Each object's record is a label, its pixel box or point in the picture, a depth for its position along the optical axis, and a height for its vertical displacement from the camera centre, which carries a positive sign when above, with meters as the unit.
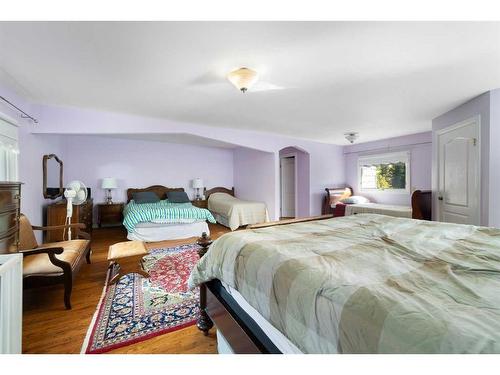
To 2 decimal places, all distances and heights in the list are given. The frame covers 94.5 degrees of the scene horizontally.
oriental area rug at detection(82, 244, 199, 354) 1.68 -1.09
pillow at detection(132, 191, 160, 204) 5.42 -0.28
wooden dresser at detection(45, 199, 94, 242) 3.45 -0.47
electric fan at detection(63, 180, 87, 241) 3.21 -0.14
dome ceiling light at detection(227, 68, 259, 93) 2.08 +0.99
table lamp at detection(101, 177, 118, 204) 5.24 +0.06
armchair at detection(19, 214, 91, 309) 1.98 -0.73
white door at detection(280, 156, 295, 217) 6.91 -0.04
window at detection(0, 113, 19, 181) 2.36 +0.39
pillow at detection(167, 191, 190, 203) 5.81 -0.30
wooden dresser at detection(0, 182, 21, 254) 1.50 -0.20
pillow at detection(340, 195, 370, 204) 5.61 -0.38
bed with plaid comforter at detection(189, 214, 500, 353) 0.65 -0.39
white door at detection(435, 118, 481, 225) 2.97 +0.15
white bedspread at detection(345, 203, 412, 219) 4.46 -0.52
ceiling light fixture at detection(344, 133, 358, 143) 4.54 +0.96
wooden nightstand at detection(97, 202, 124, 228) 5.31 -0.65
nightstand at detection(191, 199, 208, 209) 6.28 -0.49
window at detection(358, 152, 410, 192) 5.20 +0.29
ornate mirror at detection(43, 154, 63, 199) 3.63 +0.16
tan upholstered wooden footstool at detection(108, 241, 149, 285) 2.48 -0.81
